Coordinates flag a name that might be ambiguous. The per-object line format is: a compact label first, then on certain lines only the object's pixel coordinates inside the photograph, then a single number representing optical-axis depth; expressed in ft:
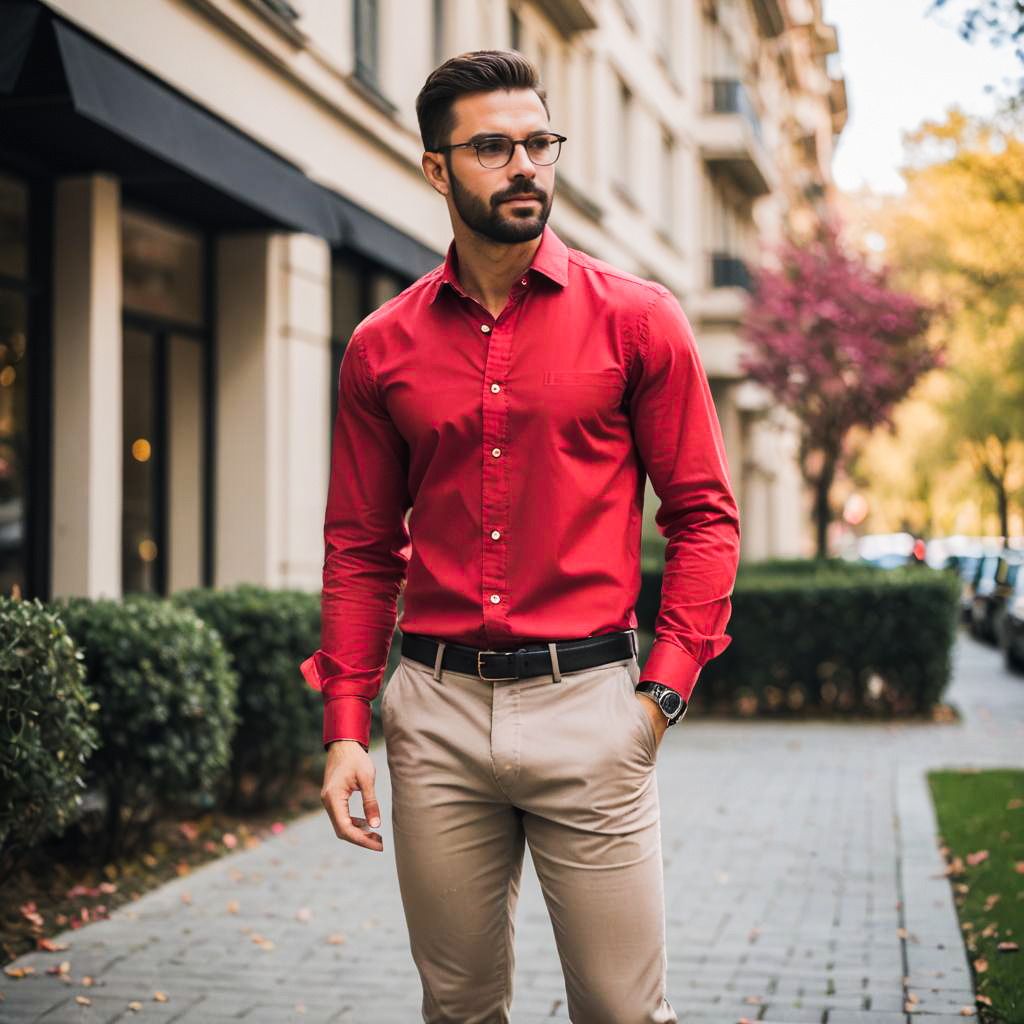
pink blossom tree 70.54
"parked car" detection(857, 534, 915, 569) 127.31
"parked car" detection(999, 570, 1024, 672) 71.15
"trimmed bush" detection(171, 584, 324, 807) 28.17
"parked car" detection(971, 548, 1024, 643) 85.71
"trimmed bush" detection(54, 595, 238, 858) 22.62
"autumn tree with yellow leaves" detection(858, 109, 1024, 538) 66.18
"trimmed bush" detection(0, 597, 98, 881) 17.72
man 9.43
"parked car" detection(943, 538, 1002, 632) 105.19
